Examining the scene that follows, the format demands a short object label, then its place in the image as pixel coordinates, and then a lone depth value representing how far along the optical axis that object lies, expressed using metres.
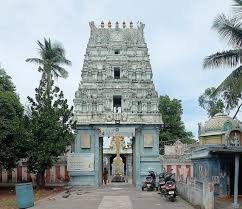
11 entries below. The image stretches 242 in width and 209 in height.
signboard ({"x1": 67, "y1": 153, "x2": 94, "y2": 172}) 17.65
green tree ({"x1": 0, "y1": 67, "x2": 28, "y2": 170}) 13.65
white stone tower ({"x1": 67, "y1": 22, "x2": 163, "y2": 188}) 17.87
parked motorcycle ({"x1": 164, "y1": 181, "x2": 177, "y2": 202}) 10.43
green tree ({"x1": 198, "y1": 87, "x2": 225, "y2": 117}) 28.73
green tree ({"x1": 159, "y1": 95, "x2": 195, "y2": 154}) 30.37
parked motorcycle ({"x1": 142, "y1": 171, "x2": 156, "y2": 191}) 14.54
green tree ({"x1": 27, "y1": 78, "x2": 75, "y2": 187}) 15.19
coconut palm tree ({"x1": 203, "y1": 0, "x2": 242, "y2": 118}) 9.60
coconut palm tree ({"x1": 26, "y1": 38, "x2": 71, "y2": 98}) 19.63
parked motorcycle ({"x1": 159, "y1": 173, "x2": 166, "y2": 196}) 11.14
